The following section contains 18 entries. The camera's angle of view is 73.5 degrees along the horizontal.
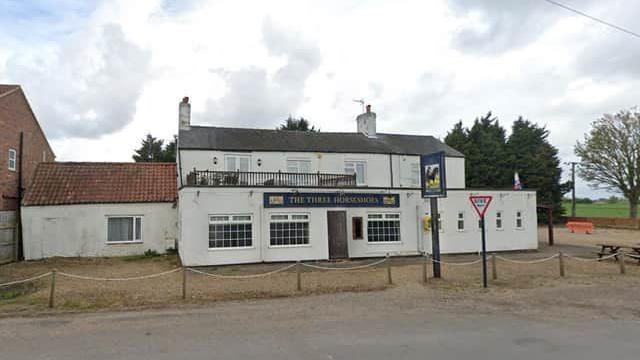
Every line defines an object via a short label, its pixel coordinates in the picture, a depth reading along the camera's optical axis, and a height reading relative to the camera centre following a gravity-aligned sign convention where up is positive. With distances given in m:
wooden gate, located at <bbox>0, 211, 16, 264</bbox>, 20.17 -0.99
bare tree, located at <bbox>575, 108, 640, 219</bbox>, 42.41 +4.95
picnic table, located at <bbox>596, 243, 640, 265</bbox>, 17.67 -2.08
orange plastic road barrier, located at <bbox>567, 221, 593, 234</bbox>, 37.41 -1.97
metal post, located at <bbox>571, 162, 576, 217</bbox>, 50.75 +2.27
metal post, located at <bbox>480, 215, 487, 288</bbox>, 12.70 -2.06
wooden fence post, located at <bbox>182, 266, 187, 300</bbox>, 11.15 -2.04
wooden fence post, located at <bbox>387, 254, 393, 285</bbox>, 13.31 -2.12
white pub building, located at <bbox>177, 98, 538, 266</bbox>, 18.05 +0.21
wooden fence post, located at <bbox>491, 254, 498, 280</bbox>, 13.95 -2.20
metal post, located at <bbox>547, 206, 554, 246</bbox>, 26.03 -1.14
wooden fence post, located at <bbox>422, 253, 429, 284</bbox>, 13.52 -2.20
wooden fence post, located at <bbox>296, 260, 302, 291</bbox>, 12.36 -2.02
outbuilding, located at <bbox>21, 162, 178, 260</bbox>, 20.81 +0.02
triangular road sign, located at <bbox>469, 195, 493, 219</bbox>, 13.13 +0.08
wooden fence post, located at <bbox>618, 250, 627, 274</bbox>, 15.31 -2.14
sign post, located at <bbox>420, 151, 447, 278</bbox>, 14.50 +0.82
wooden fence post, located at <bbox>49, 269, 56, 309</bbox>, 10.25 -1.95
